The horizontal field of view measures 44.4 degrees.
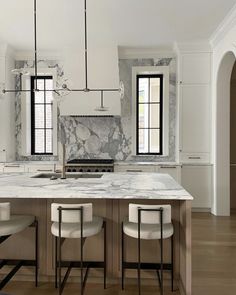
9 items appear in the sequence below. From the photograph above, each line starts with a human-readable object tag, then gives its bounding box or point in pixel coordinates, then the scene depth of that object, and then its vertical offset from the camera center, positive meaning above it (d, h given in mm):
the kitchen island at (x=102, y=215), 2596 -705
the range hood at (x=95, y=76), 5156 +1292
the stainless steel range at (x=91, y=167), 5074 -335
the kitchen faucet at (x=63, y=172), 3266 -273
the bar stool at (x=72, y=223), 2270 -643
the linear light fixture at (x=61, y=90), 2946 +646
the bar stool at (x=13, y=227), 2303 -664
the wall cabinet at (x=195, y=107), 5223 +745
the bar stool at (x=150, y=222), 2229 -595
